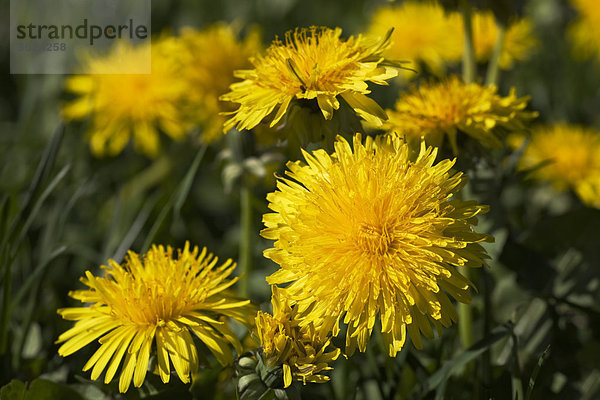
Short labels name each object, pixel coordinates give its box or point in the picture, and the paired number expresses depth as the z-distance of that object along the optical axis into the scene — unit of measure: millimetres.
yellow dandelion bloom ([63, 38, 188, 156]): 542
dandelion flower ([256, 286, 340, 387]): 408
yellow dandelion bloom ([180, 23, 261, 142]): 512
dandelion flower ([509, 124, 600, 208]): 534
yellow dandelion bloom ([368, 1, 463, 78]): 630
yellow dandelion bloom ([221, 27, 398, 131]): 421
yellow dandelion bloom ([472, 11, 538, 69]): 533
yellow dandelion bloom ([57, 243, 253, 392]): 414
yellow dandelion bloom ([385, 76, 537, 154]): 439
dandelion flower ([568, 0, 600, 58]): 684
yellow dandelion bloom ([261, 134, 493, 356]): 410
